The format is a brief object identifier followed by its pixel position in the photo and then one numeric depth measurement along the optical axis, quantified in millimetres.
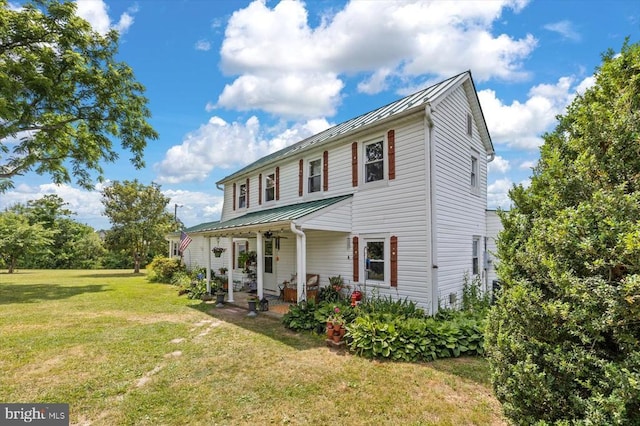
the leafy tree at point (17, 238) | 23703
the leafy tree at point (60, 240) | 30891
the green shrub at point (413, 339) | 6051
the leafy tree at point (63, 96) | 11453
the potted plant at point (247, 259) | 13297
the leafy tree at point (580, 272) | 2131
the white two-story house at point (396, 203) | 8086
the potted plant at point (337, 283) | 9539
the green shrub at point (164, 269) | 19689
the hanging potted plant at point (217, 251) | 13620
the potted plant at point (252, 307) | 9734
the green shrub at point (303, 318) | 7786
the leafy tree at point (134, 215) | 23031
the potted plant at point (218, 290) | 11234
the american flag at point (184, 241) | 14146
